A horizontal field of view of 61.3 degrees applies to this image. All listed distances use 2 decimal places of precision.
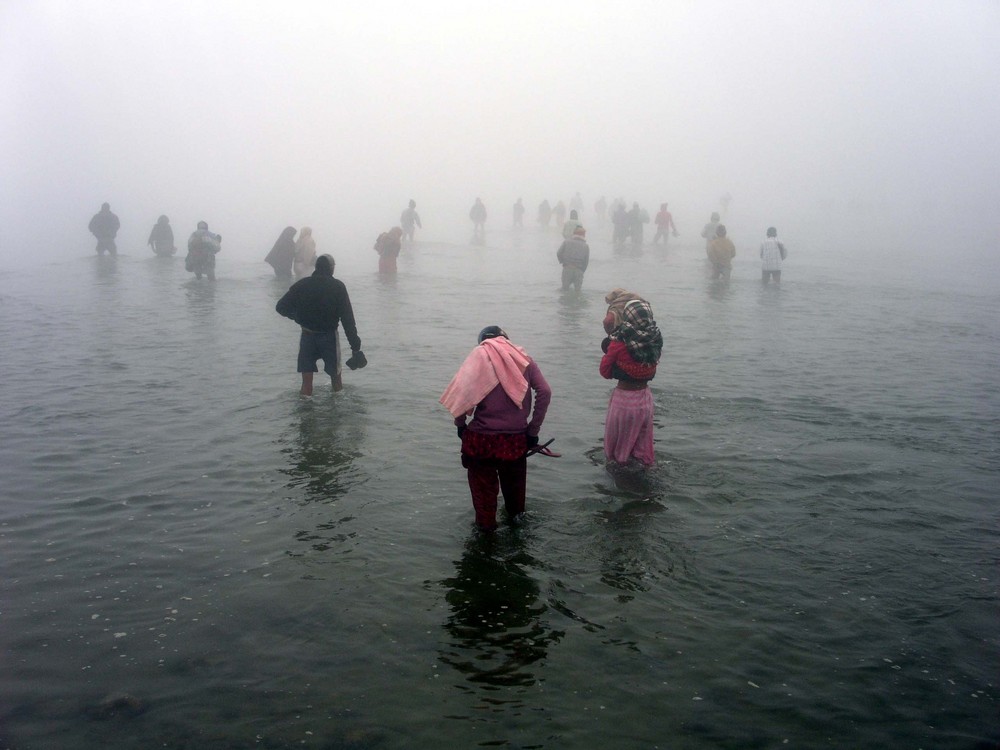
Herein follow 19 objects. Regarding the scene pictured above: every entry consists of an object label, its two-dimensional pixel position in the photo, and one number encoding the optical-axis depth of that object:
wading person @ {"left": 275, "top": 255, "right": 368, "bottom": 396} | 9.83
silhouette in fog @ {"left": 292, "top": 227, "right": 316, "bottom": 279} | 20.92
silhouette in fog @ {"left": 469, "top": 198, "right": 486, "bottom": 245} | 41.66
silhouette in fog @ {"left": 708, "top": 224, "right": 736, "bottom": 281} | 23.47
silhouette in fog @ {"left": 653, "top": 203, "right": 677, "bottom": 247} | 36.25
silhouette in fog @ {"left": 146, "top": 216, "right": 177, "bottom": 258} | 26.72
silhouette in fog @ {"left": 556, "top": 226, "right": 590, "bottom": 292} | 20.38
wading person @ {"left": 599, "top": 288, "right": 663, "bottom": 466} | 7.34
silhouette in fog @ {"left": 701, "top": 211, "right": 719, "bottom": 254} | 30.39
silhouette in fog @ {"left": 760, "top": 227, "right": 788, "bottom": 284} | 23.22
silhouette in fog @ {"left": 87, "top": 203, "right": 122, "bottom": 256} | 26.47
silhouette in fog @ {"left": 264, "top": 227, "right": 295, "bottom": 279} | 21.91
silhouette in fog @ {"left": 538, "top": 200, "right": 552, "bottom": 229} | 48.09
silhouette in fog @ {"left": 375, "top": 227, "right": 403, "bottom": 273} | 23.90
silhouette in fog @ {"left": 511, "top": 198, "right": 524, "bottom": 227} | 48.72
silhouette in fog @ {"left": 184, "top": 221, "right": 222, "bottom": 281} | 21.23
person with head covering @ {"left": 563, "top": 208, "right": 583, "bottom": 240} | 27.65
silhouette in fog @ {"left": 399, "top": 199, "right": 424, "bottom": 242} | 34.50
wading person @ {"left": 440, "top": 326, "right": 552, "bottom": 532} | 5.85
